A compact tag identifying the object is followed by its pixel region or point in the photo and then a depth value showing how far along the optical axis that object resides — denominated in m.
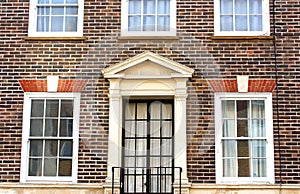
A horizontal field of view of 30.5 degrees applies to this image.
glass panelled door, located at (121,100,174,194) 11.60
